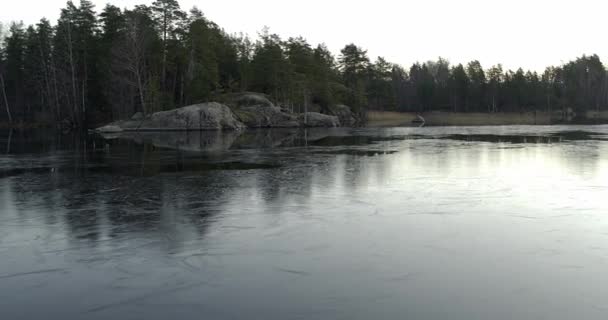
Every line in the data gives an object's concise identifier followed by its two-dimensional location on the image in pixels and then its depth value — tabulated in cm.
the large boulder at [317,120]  7562
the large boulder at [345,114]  9269
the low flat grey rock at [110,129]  5571
